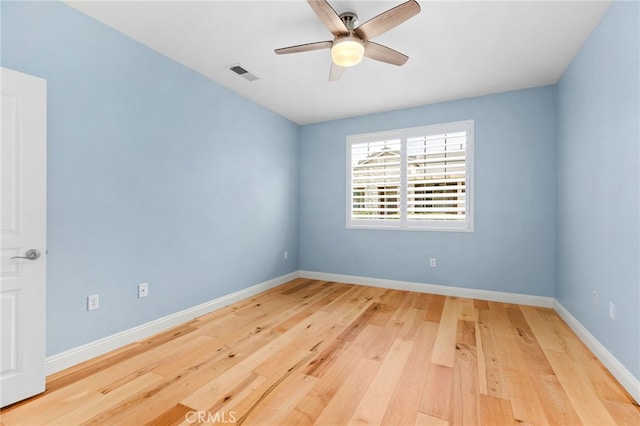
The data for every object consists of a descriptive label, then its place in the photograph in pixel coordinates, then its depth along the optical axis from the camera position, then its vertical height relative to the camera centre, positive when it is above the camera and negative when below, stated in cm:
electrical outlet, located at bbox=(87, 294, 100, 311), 233 -74
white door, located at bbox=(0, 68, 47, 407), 178 -15
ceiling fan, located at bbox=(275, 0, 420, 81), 193 +137
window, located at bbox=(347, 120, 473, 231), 405 +52
